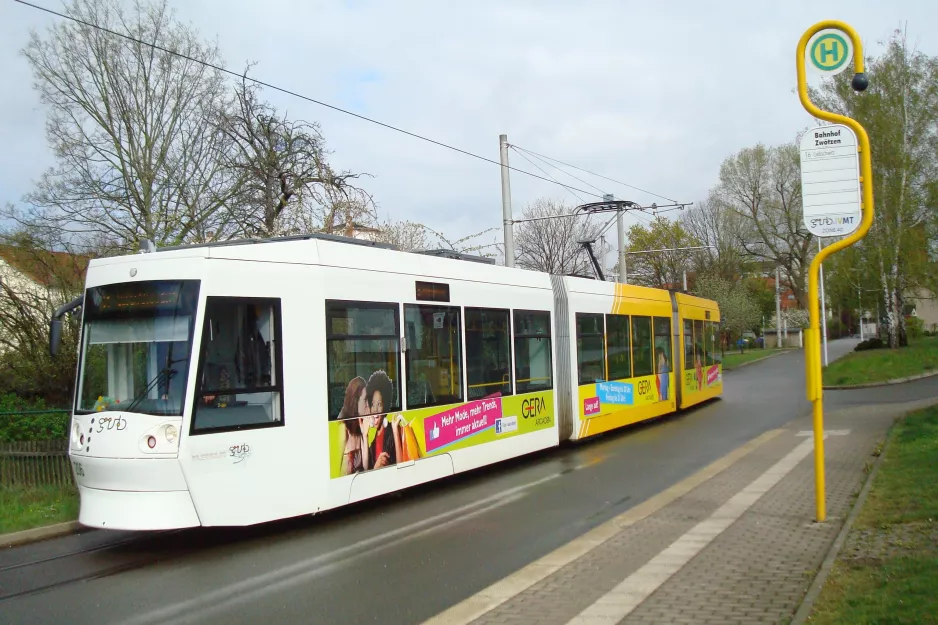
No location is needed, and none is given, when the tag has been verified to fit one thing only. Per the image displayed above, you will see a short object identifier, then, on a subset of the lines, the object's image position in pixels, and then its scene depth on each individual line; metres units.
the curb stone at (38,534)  8.59
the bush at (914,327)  49.21
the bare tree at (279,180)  20.44
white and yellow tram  7.62
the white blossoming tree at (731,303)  57.94
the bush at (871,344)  40.03
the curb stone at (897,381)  27.30
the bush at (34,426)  15.50
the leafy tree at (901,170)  34.00
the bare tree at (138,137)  19.14
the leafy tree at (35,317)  16.98
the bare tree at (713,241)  63.88
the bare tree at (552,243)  46.75
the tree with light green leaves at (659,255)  62.41
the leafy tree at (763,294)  71.26
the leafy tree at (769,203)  55.22
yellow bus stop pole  8.00
